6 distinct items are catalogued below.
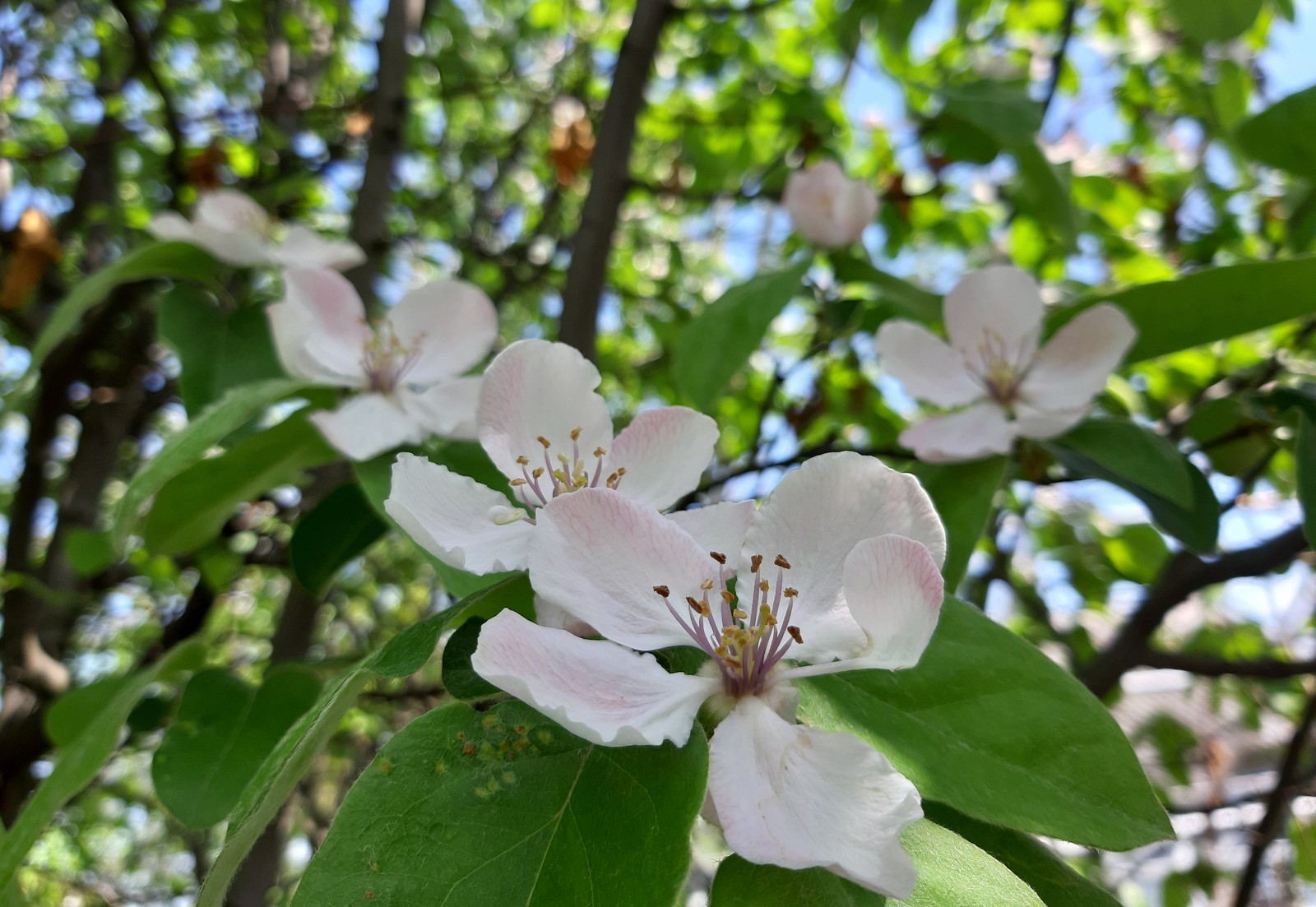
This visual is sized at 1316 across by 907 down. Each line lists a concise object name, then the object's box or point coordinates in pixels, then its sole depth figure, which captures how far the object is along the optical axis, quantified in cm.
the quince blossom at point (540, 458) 11
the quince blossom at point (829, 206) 24
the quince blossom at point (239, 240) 23
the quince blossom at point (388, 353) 17
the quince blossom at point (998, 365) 17
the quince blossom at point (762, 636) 8
